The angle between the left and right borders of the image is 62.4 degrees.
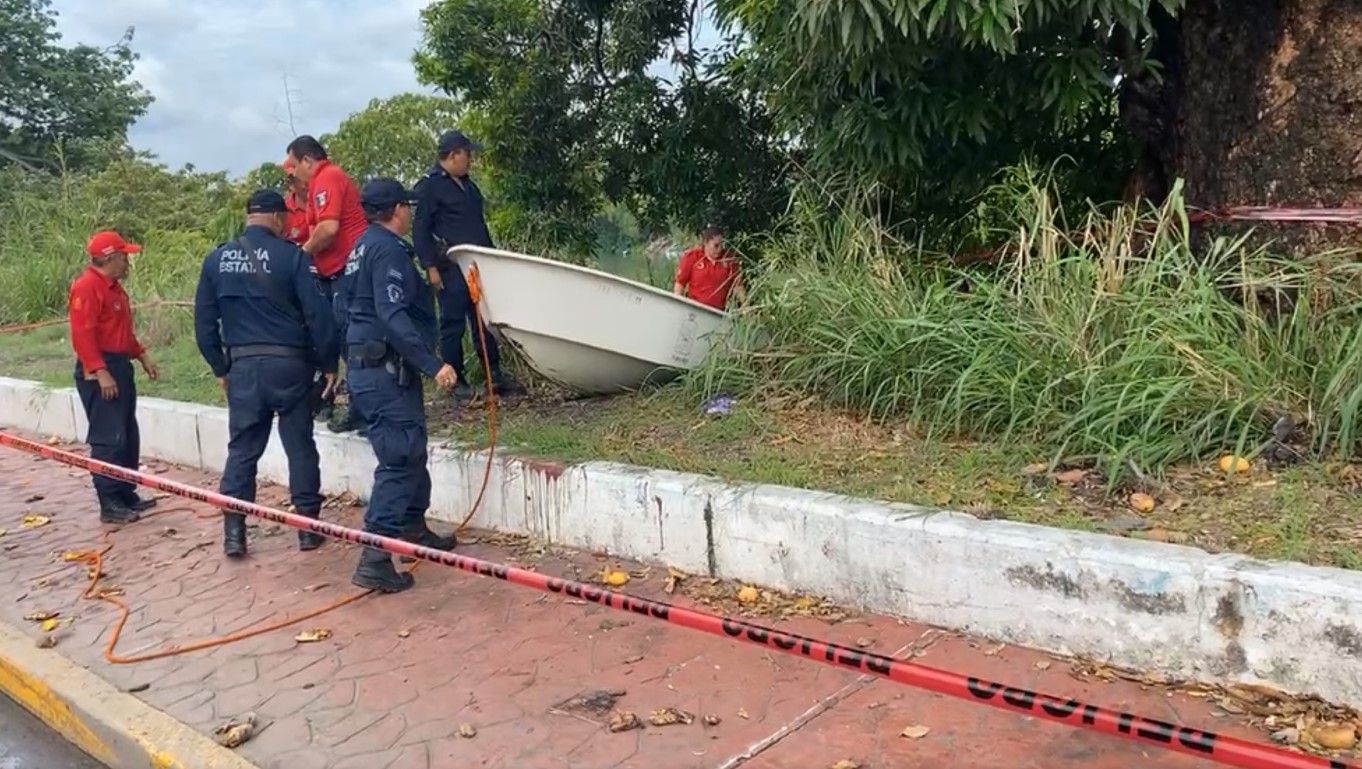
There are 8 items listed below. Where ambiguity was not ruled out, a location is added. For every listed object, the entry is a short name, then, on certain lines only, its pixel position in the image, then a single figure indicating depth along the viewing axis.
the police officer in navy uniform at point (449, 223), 6.77
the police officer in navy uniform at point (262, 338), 5.64
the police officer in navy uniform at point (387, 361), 5.04
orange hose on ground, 4.61
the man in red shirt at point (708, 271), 8.05
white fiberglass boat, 6.12
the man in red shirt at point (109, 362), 6.39
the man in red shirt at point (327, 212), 6.48
